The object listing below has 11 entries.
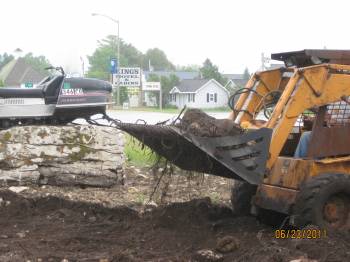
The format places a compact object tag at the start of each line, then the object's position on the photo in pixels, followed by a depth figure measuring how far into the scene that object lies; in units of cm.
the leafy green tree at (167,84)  6881
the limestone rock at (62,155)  976
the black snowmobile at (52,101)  1006
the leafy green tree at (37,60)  12453
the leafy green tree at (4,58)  11849
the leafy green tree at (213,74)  7489
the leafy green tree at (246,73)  9325
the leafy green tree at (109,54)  10862
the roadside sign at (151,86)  4312
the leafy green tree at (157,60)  12002
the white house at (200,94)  6700
